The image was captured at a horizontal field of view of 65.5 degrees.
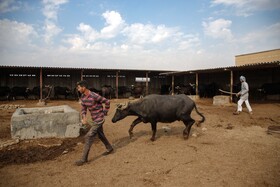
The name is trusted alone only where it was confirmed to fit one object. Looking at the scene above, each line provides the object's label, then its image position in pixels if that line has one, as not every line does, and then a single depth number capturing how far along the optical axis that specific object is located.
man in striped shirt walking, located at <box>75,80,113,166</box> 4.94
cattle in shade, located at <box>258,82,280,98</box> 17.38
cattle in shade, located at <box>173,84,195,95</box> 22.17
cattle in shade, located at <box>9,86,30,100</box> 20.48
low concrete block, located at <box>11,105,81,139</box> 6.51
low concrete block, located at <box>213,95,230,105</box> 15.66
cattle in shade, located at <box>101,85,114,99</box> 20.92
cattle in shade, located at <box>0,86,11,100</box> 19.66
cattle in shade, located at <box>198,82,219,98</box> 22.53
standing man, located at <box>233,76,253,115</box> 10.39
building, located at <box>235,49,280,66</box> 28.12
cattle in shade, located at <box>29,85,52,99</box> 20.34
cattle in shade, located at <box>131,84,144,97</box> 23.03
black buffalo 6.64
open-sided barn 18.36
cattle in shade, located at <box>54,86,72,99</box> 21.75
